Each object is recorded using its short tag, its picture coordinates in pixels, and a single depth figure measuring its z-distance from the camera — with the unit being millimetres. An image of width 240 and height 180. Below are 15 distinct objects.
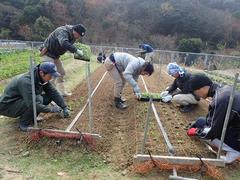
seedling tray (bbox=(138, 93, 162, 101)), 4460
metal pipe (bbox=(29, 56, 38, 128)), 2729
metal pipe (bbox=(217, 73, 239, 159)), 2276
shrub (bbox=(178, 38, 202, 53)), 18207
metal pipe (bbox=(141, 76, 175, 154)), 2703
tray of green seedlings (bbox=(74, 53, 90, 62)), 4128
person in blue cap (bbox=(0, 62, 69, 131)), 2913
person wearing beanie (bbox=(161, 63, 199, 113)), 3894
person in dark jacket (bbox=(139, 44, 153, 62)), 6612
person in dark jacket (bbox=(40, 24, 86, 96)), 3931
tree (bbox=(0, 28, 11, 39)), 21550
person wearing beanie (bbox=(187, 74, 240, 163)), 2428
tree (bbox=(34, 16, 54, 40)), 20740
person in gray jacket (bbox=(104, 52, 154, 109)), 3772
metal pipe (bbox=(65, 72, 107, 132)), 3037
